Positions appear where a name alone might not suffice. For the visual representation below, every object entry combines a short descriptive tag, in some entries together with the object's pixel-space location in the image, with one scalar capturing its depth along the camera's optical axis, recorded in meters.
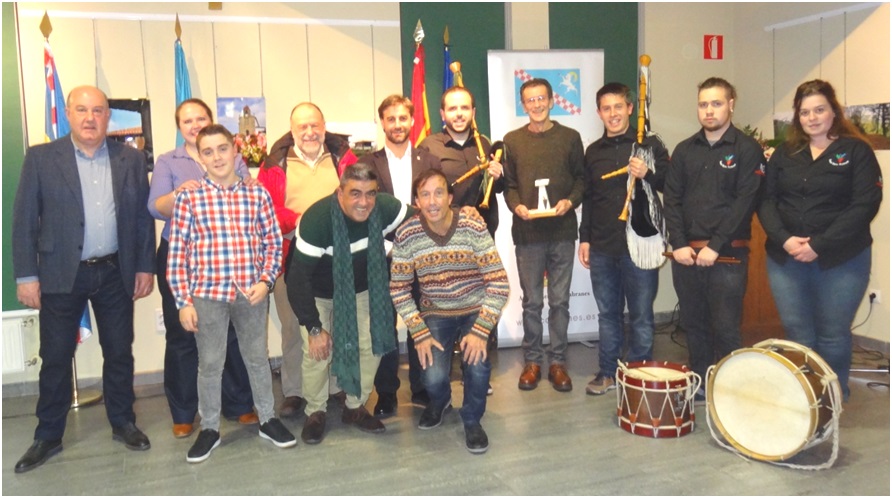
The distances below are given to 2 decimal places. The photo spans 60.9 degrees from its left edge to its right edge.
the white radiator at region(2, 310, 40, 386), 4.46
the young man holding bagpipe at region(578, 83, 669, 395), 3.98
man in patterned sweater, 3.39
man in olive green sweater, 4.11
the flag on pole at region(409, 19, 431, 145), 5.00
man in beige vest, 3.72
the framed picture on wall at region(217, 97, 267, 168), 4.82
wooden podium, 5.38
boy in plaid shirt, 3.27
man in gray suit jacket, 3.35
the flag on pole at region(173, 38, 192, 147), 4.58
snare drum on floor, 3.46
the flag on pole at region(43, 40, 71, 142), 4.30
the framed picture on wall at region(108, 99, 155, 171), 4.59
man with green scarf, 3.39
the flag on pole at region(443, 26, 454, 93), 5.14
